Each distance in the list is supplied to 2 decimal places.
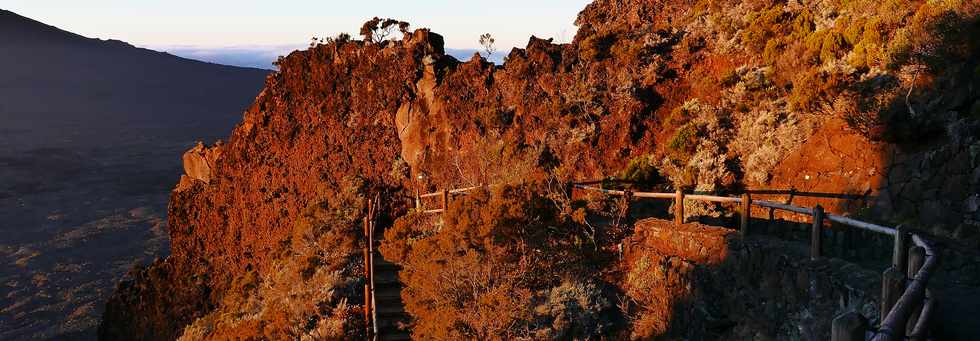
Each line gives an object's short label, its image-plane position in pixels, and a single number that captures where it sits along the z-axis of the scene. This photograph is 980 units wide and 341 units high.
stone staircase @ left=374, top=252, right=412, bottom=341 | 14.26
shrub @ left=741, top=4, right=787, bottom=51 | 17.61
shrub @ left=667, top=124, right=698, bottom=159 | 15.89
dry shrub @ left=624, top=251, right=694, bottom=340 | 10.29
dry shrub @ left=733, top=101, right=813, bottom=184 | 13.82
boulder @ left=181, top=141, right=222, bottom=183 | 24.68
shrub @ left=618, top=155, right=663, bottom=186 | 16.38
